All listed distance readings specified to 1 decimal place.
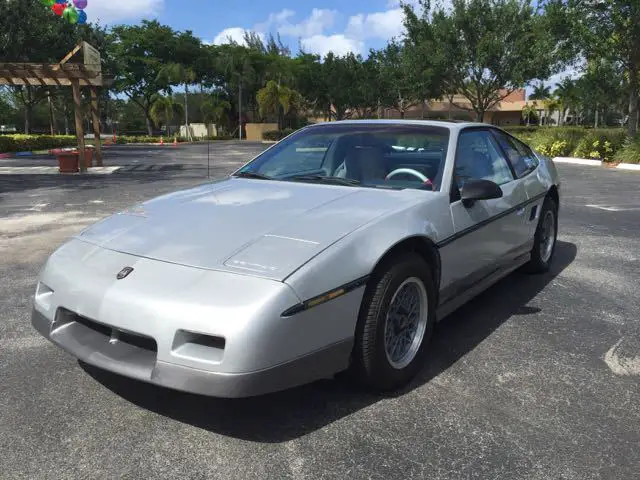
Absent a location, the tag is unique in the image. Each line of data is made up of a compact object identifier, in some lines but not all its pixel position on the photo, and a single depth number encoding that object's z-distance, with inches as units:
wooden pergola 622.5
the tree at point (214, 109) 2239.2
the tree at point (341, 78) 1841.8
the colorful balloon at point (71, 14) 743.7
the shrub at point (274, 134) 1893.5
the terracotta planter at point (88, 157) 686.5
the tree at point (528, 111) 2433.6
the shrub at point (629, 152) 722.2
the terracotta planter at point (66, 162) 644.7
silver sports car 90.8
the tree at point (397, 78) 1228.5
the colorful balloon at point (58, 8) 748.2
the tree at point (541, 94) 2721.5
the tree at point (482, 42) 1059.9
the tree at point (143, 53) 2164.1
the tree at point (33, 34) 979.9
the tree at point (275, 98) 1871.3
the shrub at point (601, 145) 803.4
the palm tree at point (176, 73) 2037.0
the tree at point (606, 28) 767.1
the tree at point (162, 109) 2097.7
